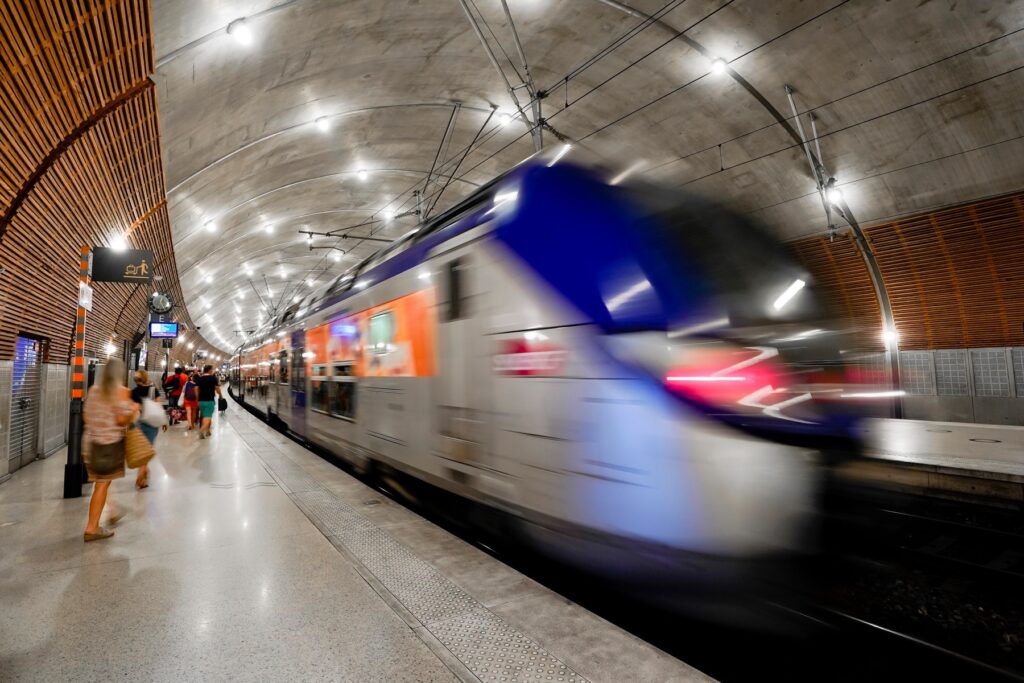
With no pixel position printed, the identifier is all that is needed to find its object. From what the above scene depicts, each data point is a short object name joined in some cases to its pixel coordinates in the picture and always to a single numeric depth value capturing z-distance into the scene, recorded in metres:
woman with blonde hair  4.34
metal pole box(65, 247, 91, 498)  5.86
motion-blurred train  2.76
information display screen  18.34
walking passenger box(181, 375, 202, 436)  12.52
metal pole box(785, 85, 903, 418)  13.76
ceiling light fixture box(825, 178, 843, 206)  11.75
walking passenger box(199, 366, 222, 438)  11.23
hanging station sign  8.10
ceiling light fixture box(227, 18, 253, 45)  8.37
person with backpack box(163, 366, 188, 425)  14.19
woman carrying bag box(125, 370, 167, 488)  5.27
